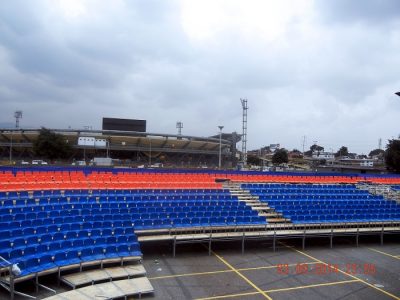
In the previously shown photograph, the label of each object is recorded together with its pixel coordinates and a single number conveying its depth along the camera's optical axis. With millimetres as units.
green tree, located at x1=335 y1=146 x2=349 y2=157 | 138125
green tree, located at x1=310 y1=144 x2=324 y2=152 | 160450
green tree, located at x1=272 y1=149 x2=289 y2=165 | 85625
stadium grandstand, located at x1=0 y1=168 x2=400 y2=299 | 9586
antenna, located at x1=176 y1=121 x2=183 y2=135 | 75694
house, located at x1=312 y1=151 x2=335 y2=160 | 119638
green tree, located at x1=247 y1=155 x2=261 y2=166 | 98625
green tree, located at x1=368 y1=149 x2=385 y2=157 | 151812
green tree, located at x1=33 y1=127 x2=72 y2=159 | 46906
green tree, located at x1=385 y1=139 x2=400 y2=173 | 43531
